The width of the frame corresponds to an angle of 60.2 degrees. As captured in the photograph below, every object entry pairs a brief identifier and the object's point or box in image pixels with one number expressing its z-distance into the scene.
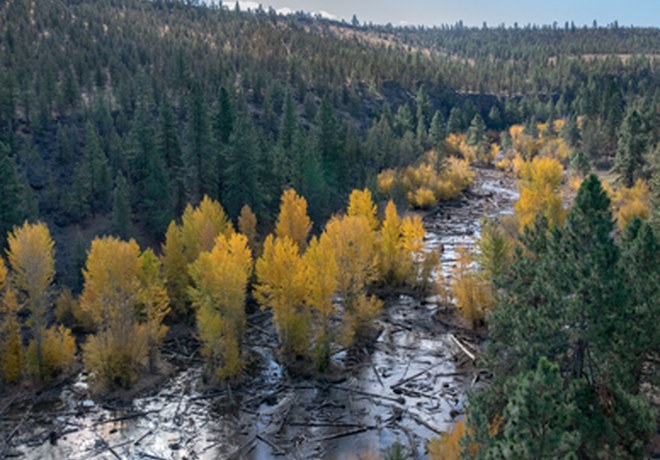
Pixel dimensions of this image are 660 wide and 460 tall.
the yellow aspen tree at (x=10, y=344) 38.47
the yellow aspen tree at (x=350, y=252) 45.09
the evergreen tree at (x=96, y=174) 67.50
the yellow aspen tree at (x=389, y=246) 54.88
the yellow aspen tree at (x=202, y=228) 49.34
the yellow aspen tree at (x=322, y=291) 40.31
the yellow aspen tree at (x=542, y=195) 58.88
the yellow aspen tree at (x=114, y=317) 38.53
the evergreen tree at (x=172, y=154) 65.25
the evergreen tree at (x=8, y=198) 51.81
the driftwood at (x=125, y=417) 35.28
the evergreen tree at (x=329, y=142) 77.94
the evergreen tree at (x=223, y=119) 71.81
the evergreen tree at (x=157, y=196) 61.91
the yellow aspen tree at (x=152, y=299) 41.33
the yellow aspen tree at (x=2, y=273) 37.88
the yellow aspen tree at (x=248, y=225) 55.41
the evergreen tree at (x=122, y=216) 57.53
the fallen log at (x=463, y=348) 42.01
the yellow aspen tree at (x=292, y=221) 53.84
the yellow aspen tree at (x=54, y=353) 39.09
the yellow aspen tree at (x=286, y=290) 40.12
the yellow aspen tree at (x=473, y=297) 46.09
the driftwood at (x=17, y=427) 33.28
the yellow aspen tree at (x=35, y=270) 37.84
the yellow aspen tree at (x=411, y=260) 54.50
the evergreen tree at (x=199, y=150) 63.56
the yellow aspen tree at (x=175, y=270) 49.12
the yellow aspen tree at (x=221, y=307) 38.25
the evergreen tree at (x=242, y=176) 62.28
